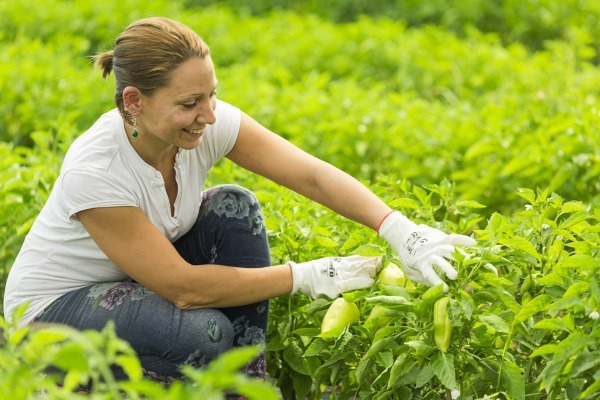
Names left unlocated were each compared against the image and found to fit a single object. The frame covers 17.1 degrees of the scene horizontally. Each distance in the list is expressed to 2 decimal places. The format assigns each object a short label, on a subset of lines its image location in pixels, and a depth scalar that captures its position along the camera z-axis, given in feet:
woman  16.71
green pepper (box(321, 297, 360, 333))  16.38
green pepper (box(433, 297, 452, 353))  14.99
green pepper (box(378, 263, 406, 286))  16.93
